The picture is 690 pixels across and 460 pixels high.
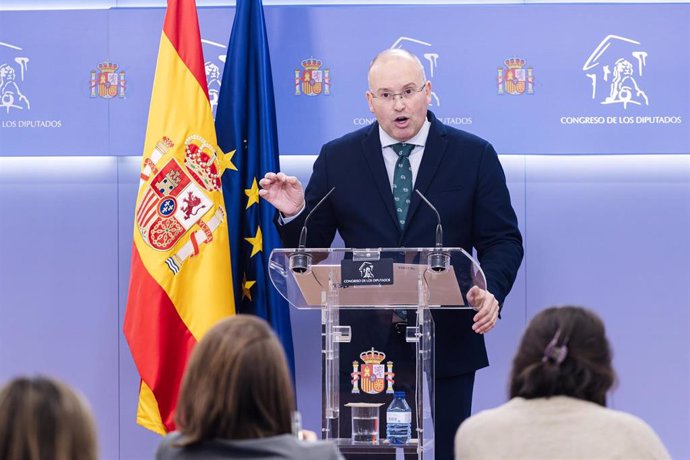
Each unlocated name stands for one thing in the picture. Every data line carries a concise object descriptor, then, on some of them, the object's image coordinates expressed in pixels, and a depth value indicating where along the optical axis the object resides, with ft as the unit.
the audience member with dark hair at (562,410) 17.56
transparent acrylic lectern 23.99
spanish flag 36.04
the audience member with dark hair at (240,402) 16.05
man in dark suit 29.35
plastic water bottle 23.75
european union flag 36.73
